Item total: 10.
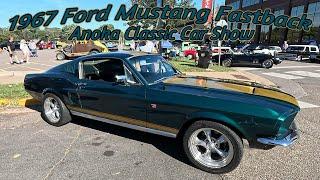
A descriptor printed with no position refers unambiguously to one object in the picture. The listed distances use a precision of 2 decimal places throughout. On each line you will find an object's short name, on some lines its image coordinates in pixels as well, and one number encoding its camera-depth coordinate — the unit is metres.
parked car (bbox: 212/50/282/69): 14.01
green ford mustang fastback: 2.67
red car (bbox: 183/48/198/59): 19.52
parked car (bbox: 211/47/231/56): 17.52
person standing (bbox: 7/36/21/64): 13.04
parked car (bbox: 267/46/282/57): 24.43
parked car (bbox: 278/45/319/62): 20.80
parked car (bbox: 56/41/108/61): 16.80
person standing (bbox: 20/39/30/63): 13.70
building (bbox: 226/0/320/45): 30.43
